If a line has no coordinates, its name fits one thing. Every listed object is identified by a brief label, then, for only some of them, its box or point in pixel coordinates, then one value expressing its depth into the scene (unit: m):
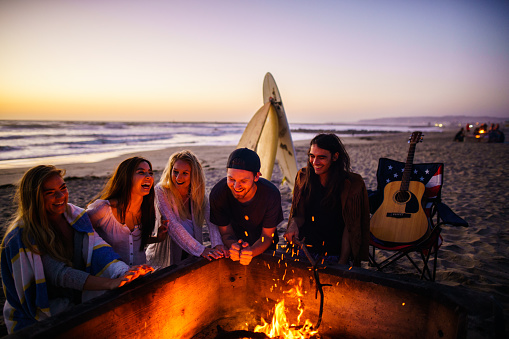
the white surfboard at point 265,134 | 5.78
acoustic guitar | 3.26
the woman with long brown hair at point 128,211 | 2.49
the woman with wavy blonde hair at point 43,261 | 1.86
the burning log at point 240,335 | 2.07
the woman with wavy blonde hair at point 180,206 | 2.78
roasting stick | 1.87
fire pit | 1.57
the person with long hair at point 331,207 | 2.74
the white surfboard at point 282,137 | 6.11
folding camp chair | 2.98
